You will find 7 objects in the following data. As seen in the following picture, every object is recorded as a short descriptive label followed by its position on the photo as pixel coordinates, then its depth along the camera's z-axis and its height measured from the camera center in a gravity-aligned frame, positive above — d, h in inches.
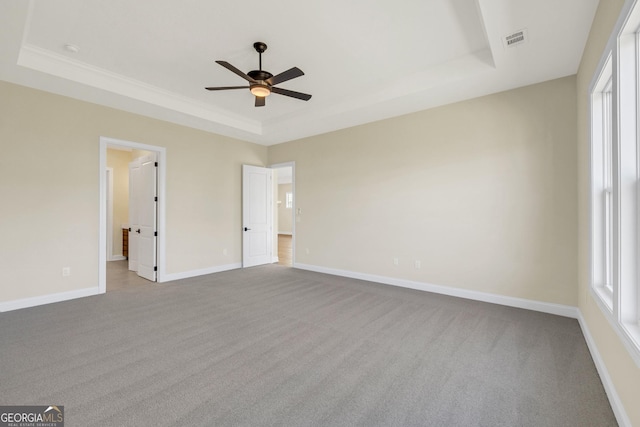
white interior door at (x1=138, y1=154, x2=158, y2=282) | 192.5 -2.3
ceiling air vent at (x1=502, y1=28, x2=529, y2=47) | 100.6 +67.7
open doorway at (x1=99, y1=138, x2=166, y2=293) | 166.9 -7.0
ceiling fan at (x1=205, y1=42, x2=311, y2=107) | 112.5 +58.8
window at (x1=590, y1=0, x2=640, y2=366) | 60.7 +9.8
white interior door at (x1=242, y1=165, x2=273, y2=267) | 241.4 -1.1
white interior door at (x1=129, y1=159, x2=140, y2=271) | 214.1 +2.5
